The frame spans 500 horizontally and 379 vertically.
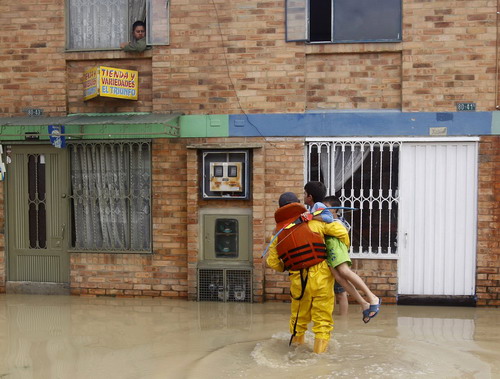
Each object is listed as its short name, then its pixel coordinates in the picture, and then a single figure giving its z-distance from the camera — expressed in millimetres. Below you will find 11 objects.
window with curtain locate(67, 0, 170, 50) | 8023
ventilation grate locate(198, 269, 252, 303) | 7758
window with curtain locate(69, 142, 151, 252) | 8078
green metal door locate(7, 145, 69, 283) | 8273
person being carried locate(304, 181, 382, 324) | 5133
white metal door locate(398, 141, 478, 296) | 7453
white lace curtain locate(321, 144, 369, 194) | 7637
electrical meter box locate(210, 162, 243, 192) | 7746
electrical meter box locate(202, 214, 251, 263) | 7812
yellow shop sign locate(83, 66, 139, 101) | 7645
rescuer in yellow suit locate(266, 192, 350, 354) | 5188
